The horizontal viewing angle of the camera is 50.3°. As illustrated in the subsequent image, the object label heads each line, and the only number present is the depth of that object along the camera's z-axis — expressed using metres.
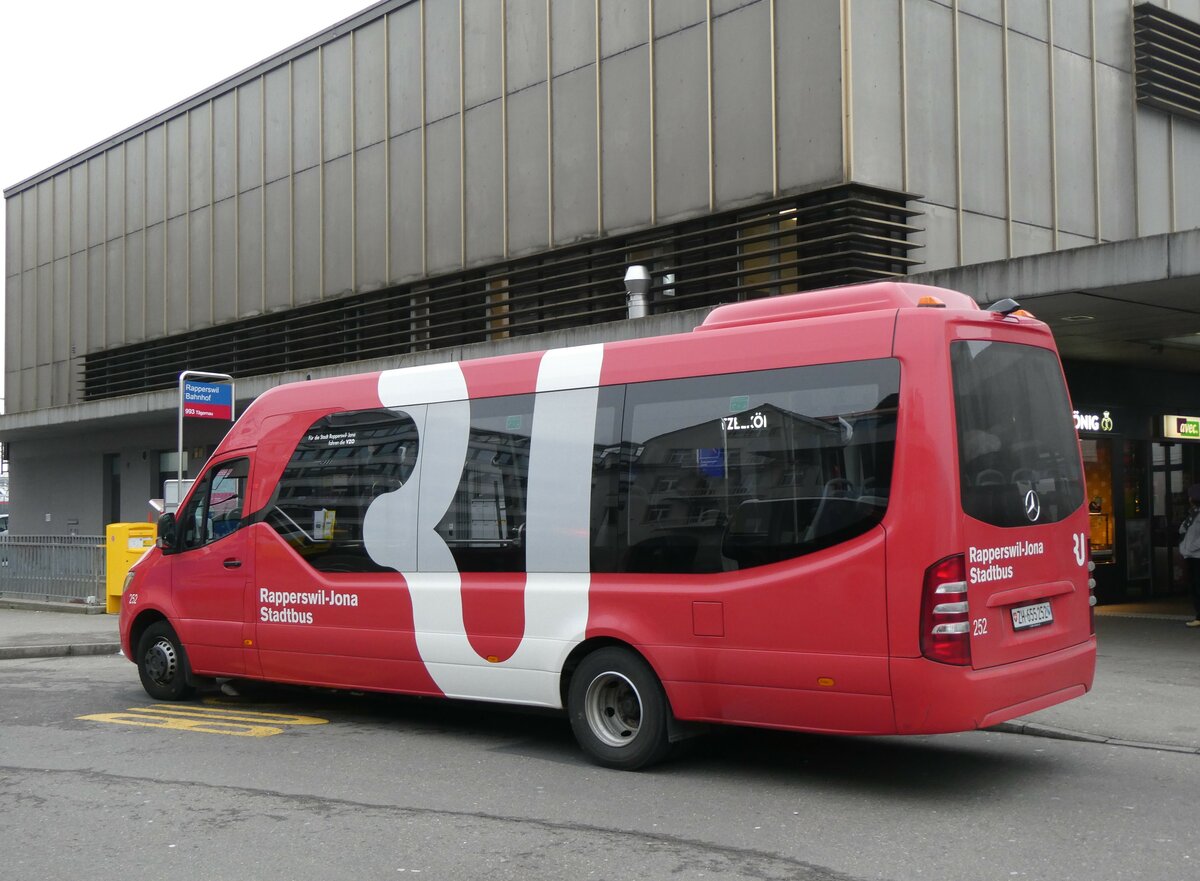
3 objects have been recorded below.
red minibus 6.78
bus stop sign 18.08
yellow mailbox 19.39
